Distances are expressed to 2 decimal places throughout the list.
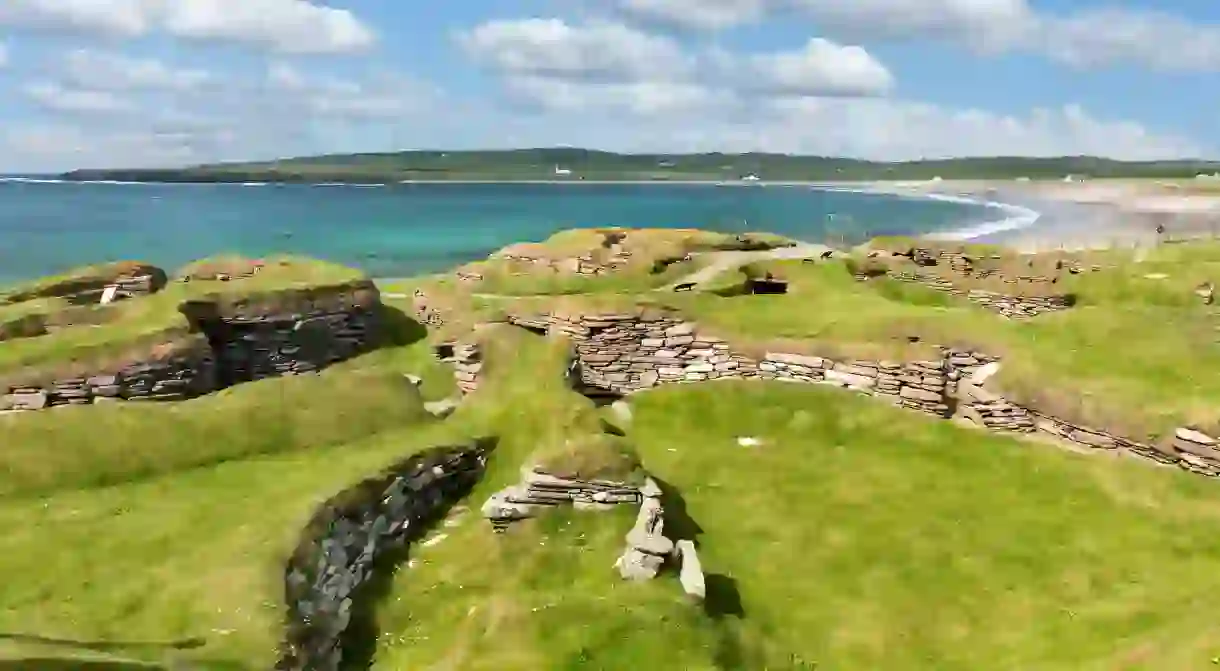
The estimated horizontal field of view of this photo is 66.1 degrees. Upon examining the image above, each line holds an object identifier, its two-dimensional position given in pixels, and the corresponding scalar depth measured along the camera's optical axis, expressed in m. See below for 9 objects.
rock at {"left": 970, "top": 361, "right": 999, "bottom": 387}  21.55
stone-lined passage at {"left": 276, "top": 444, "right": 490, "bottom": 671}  12.45
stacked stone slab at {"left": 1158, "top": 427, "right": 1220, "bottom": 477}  17.09
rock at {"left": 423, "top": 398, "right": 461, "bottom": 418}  22.27
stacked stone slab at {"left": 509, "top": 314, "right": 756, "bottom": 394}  25.03
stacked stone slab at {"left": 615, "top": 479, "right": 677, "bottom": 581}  13.75
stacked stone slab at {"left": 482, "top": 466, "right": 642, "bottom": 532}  15.66
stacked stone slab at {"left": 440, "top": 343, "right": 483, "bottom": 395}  24.98
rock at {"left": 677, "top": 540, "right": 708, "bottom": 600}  13.39
